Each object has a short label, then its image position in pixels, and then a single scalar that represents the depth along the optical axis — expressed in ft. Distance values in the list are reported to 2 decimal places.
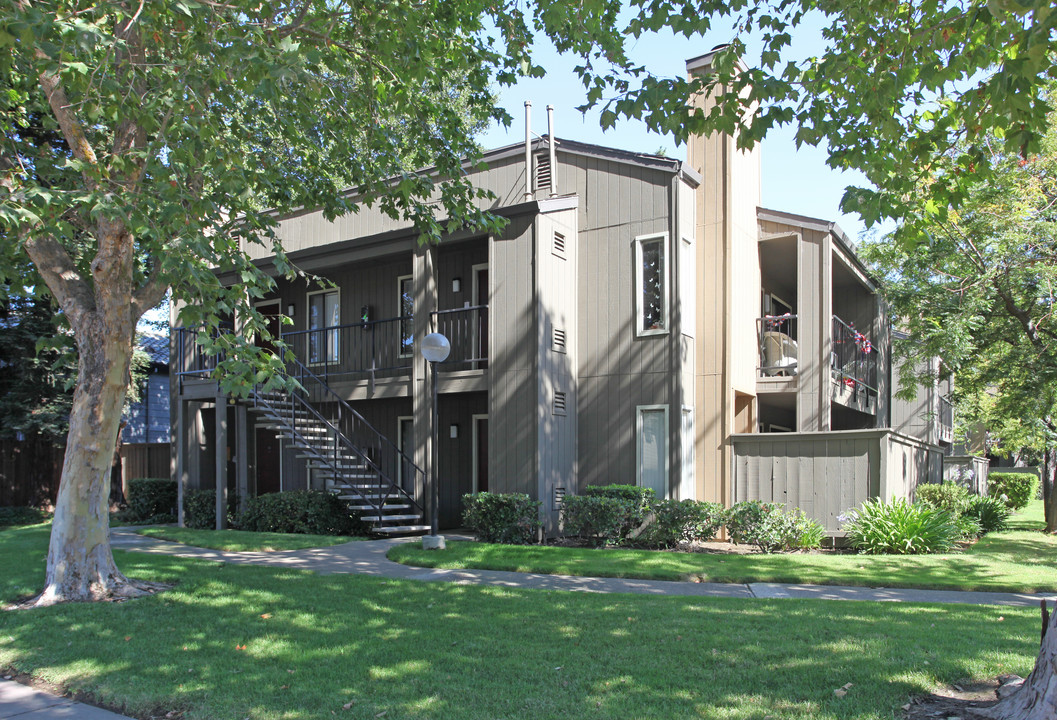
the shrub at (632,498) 39.60
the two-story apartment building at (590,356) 43.06
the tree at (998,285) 44.76
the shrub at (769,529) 38.86
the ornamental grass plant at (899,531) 36.94
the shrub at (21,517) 61.62
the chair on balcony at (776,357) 51.67
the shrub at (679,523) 38.91
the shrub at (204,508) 53.11
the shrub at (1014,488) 83.46
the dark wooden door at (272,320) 62.08
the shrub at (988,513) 52.85
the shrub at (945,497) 49.47
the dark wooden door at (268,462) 60.49
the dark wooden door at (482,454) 51.16
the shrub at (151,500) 60.70
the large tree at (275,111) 21.02
